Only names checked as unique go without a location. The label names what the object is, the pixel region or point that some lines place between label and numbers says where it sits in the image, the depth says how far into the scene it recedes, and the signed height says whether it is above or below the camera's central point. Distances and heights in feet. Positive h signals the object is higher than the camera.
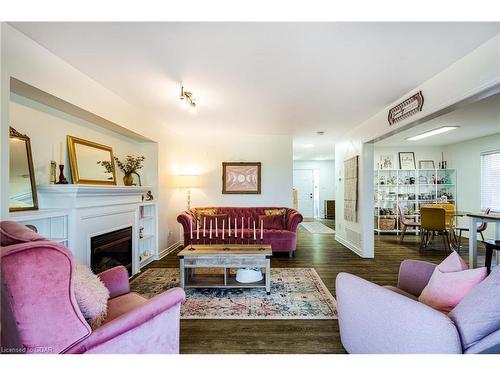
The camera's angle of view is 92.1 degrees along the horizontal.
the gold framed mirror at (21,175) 6.98 +0.34
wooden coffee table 9.24 -2.87
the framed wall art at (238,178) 17.93 +0.63
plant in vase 12.28 +0.99
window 18.43 +0.53
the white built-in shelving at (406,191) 22.48 -0.41
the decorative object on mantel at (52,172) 8.47 +0.50
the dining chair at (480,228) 15.60 -2.72
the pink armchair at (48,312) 3.30 -1.82
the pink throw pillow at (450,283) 4.53 -1.93
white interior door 34.22 -0.35
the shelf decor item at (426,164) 23.22 +2.19
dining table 10.97 -2.20
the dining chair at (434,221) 15.98 -2.32
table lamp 16.38 +0.37
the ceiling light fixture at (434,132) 15.99 +3.88
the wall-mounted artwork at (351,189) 15.81 -0.17
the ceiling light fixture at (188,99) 9.40 +3.57
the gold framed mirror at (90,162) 9.24 +1.01
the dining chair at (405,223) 18.25 -2.82
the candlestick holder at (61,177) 8.54 +0.33
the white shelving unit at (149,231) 13.44 -2.59
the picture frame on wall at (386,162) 23.45 +2.41
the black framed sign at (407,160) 23.34 +2.59
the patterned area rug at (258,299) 7.84 -4.18
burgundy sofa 14.39 -2.99
